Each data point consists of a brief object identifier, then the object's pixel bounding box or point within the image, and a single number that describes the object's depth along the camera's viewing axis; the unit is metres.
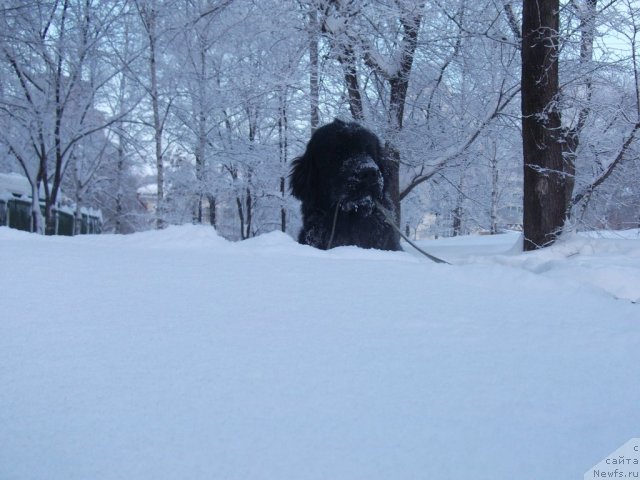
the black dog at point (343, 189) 5.16
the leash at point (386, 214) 5.02
